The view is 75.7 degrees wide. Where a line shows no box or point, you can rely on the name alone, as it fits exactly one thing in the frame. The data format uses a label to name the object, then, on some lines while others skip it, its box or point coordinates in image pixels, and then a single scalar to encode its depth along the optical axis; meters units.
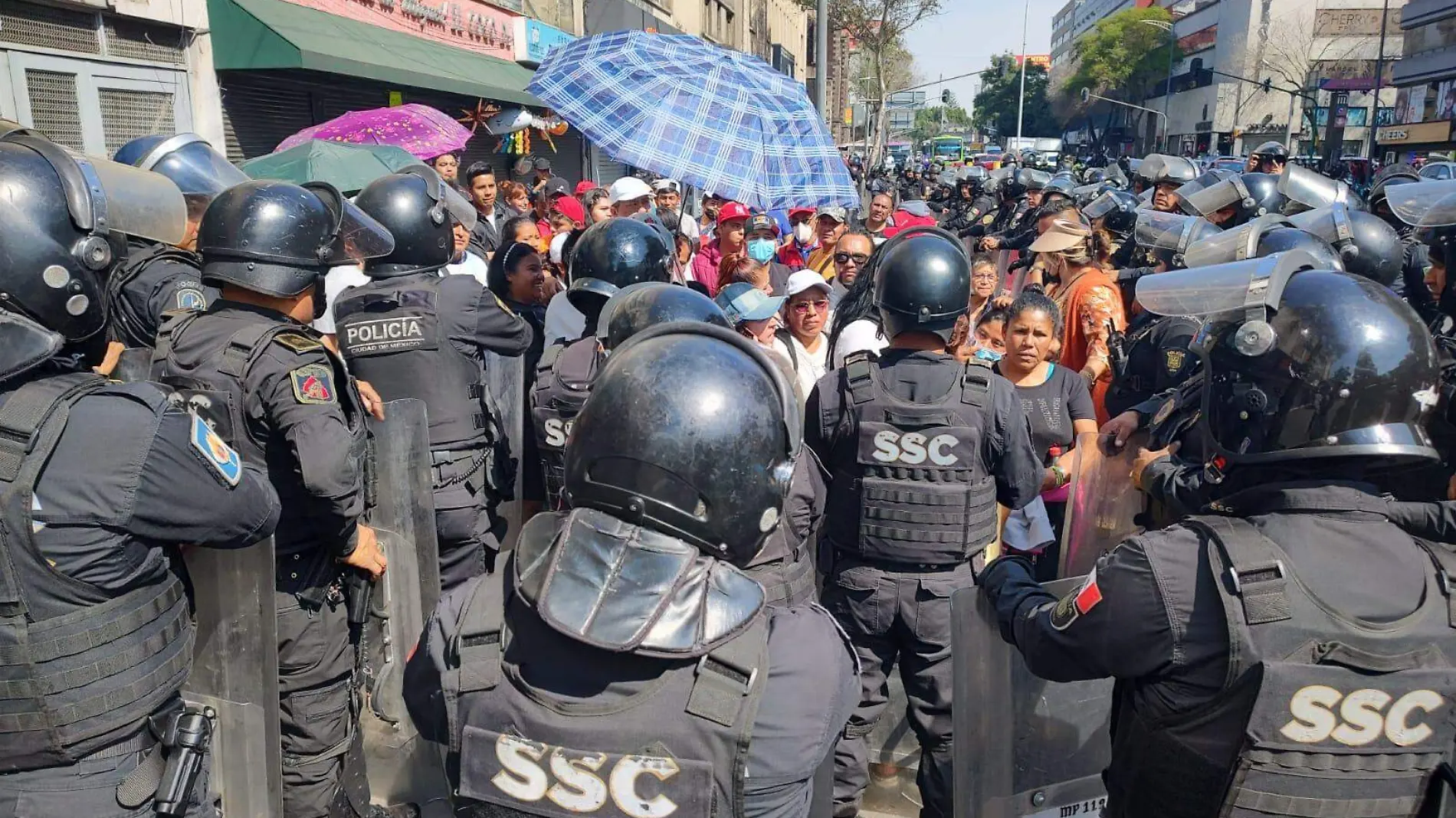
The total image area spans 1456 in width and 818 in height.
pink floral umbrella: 7.56
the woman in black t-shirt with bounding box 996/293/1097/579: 4.12
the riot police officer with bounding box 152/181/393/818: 2.84
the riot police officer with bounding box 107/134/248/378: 3.64
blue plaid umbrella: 4.73
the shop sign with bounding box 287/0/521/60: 11.84
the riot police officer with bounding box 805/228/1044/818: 3.16
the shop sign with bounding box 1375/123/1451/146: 33.58
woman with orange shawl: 5.09
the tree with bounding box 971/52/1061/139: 95.38
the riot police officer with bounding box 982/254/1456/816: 1.73
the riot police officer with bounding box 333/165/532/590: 3.97
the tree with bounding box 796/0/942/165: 32.78
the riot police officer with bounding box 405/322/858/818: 1.48
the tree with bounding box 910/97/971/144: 125.62
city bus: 54.38
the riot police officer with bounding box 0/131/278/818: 1.98
